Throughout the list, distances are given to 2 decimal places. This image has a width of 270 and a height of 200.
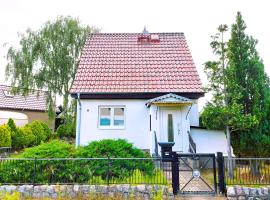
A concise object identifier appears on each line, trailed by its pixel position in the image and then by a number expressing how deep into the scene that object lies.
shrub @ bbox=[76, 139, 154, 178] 8.17
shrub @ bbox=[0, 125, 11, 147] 16.38
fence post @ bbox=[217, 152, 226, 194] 7.47
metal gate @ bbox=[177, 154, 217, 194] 7.52
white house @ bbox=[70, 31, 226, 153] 12.11
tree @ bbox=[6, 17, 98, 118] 21.30
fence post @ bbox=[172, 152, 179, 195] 7.48
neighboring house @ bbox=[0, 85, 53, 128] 24.92
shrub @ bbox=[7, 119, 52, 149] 18.39
